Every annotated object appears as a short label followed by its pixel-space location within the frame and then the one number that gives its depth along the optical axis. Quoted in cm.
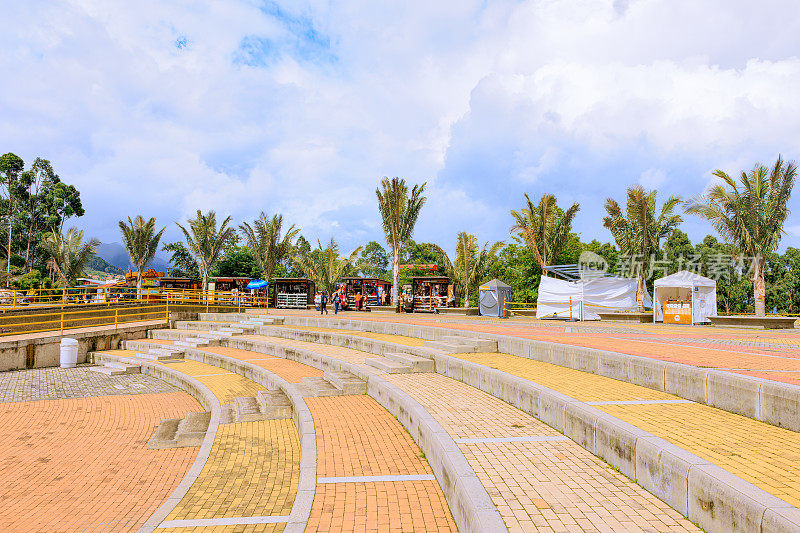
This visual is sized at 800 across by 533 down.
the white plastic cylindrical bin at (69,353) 1538
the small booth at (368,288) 3684
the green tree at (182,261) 6716
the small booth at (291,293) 3503
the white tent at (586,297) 2486
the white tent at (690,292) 2086
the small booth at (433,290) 3334
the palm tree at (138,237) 3628
